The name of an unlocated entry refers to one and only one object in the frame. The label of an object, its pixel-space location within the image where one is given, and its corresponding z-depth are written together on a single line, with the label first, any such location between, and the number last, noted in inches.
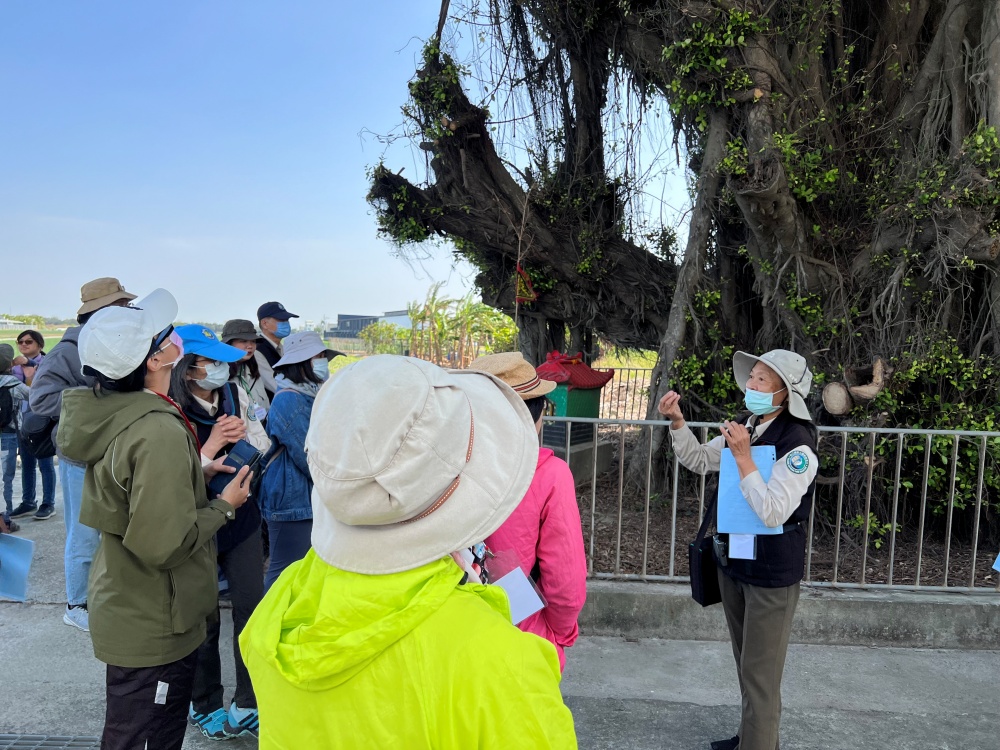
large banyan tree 216.2
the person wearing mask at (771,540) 111.2
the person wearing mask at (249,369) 161.8
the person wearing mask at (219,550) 125.0
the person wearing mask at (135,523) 93.8
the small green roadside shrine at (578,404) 331.5
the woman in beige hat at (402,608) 43.7
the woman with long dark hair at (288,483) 139.5
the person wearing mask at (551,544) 91.0
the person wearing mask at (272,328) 217.9
